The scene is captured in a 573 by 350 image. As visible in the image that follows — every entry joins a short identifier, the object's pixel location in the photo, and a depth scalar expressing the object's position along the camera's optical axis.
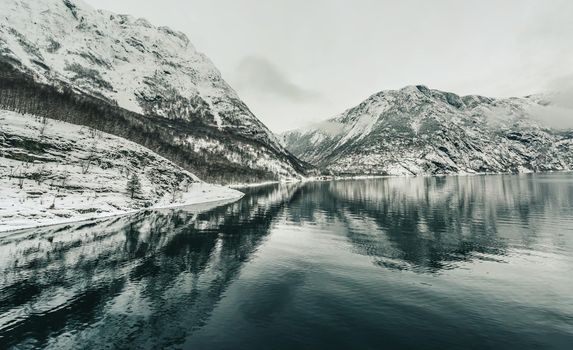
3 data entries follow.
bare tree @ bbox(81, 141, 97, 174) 119.94
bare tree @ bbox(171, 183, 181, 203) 142.54
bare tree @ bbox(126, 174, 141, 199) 121.50
